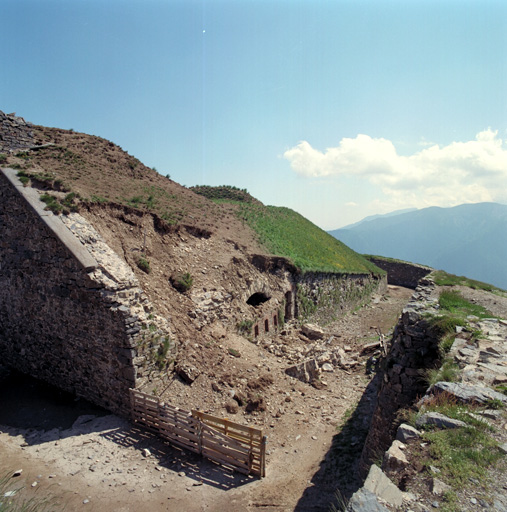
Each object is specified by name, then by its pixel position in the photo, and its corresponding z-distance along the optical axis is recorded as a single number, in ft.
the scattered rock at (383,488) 11.35
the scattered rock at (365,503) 10.89
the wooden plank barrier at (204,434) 25.71
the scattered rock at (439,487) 11.31
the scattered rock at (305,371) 40.86
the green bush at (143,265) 39.37
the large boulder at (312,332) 58.65
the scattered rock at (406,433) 14.56
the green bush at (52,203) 36.09
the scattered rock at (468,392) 15.92
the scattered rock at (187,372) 34.37
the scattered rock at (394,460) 13.14
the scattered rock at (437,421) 14.42
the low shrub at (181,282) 41.96
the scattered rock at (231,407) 32.96
